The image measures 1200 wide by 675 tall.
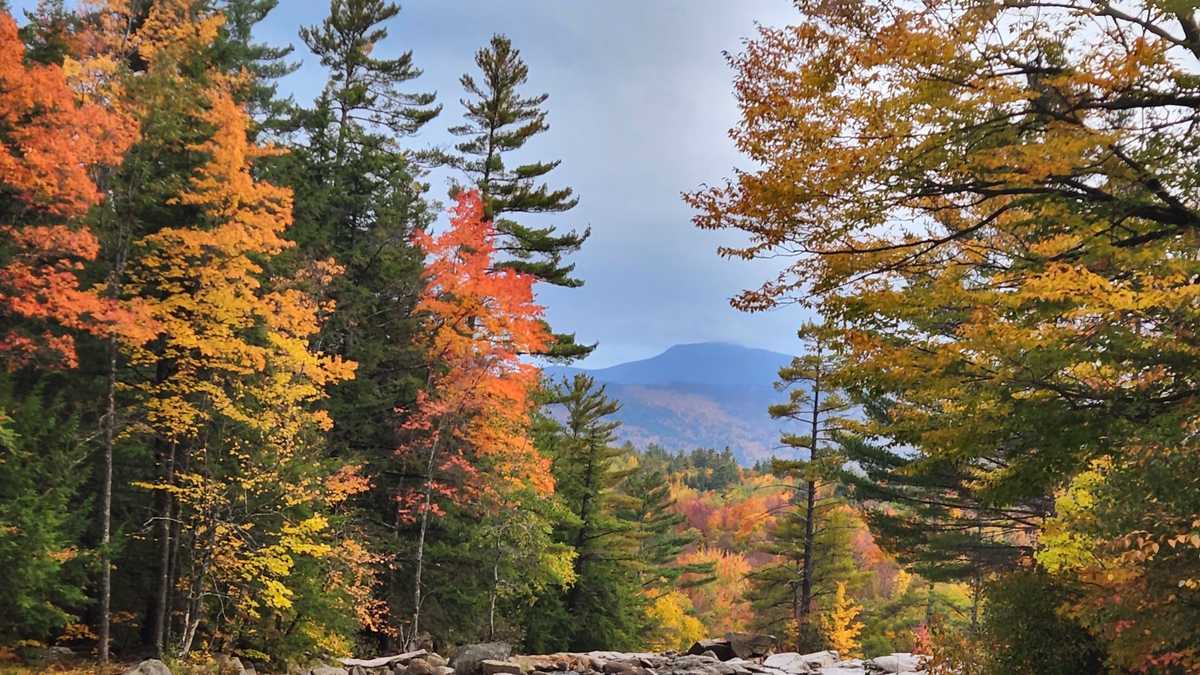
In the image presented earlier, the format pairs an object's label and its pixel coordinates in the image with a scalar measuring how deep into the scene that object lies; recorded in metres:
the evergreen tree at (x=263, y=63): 27.62
